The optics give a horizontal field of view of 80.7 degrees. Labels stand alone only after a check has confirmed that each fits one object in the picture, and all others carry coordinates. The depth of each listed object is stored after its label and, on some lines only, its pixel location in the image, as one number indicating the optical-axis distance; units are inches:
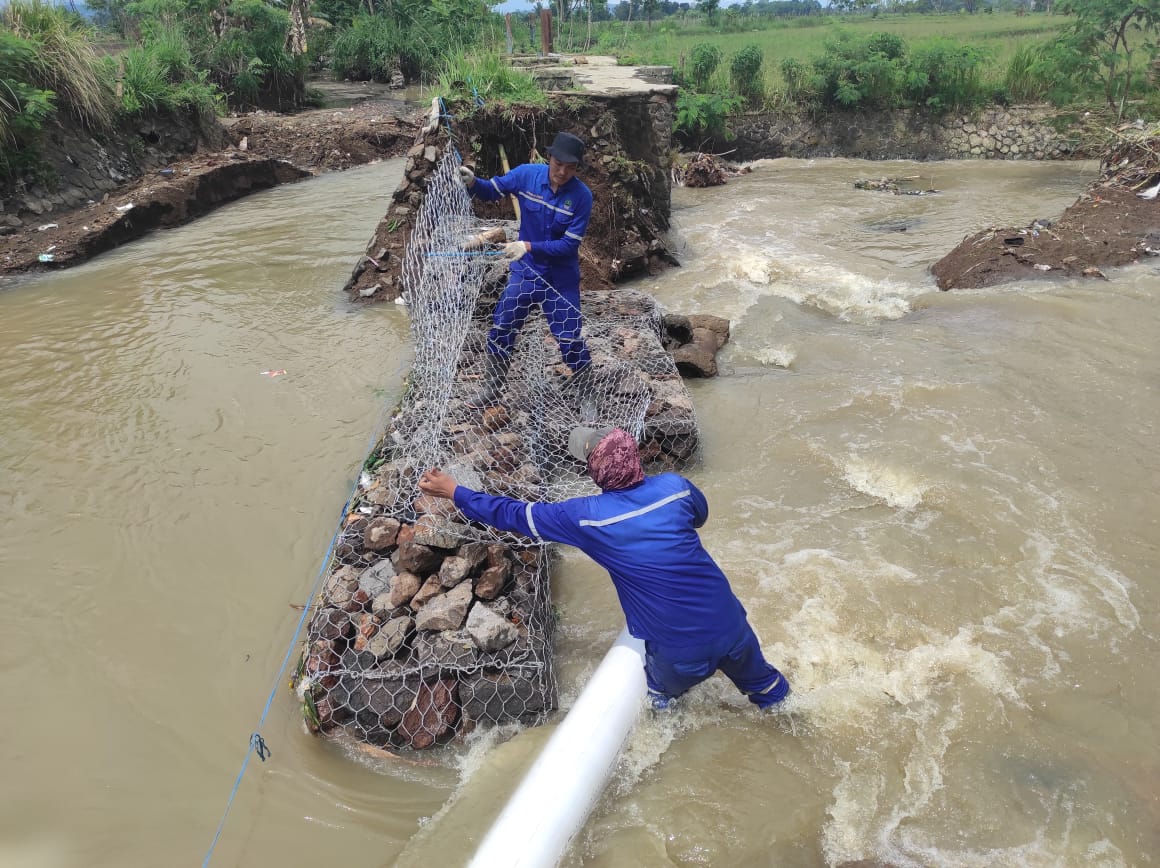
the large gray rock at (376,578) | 124.6
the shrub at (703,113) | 593.3
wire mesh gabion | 108.9
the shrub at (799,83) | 609.0
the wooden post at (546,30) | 434.9
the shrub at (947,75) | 563.5
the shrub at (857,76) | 579.8
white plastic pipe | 82.4
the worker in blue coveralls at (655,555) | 99.5
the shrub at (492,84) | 294.2
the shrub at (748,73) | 613.0
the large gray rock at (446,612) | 114.6
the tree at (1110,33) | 435.2
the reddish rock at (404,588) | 120.5
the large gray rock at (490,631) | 111.4
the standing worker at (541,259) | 175.3
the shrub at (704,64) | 623.5
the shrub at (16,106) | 343.0
